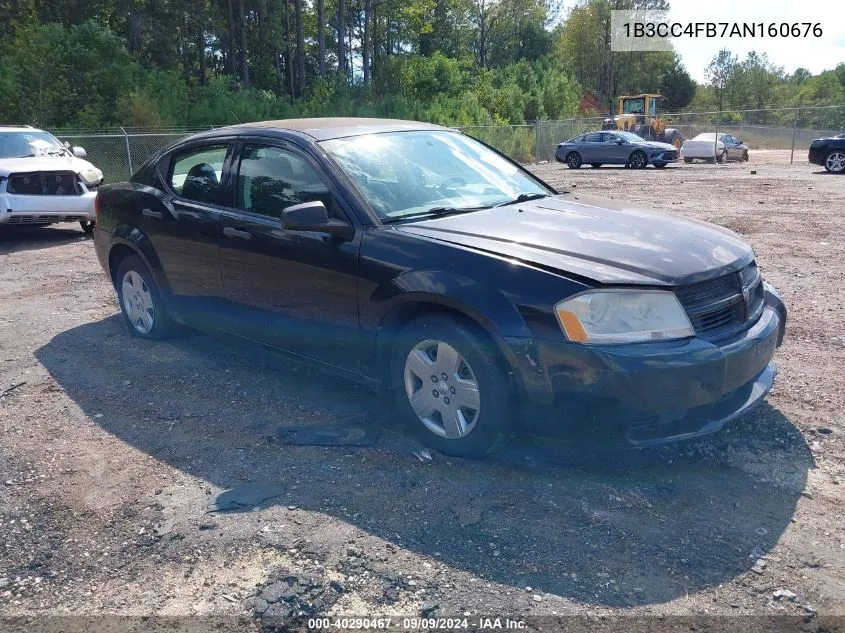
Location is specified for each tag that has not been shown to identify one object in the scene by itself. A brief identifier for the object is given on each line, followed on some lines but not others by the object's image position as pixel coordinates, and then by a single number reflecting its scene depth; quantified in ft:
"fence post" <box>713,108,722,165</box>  99.07
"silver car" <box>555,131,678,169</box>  92.17
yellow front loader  118.14
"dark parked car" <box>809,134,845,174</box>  72.18
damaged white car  35.37
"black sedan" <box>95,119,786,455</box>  11.03
